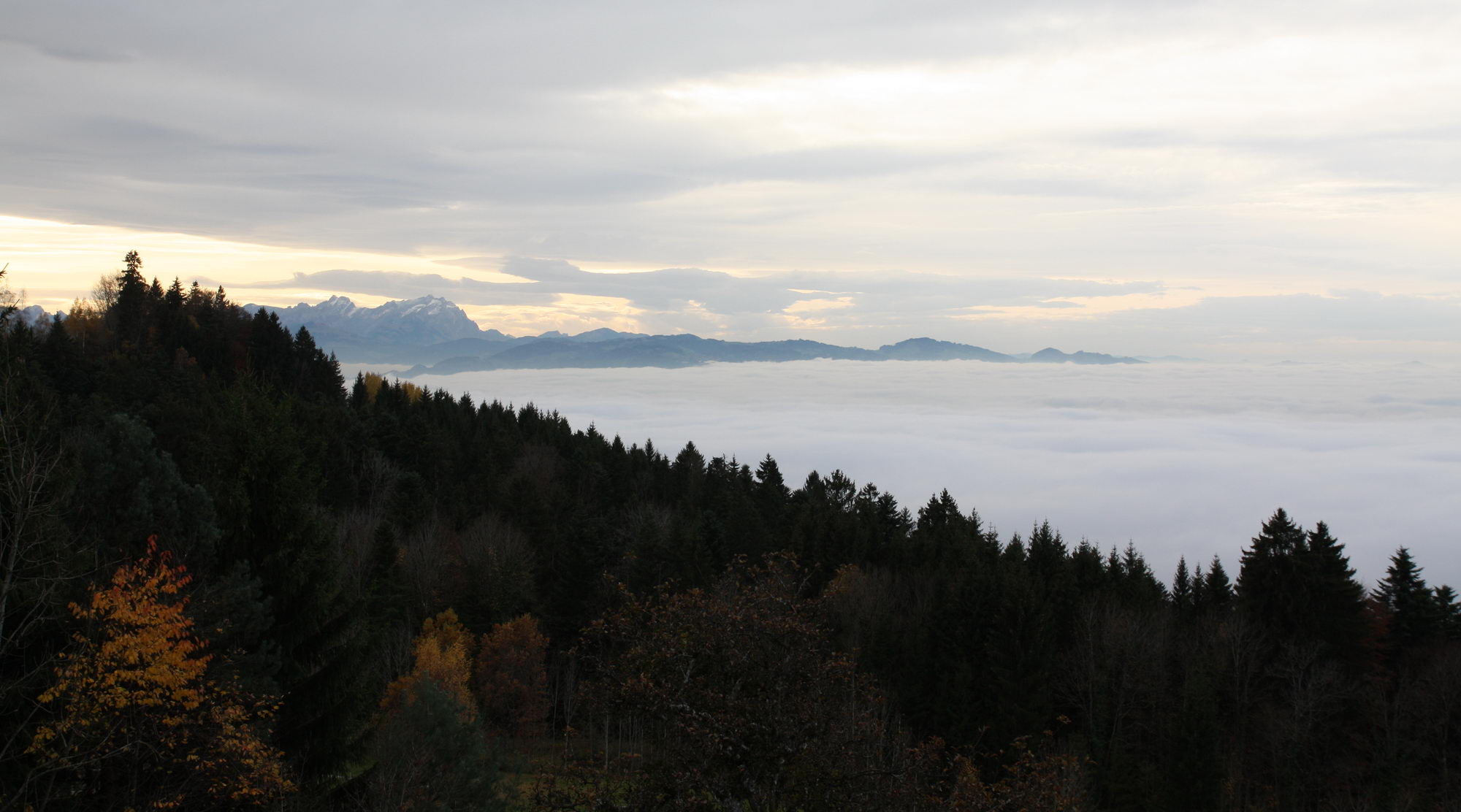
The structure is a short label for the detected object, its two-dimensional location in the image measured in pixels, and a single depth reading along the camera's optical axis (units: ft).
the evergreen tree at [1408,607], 147.95
